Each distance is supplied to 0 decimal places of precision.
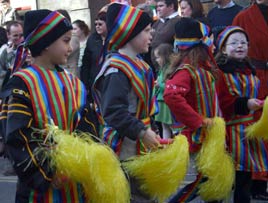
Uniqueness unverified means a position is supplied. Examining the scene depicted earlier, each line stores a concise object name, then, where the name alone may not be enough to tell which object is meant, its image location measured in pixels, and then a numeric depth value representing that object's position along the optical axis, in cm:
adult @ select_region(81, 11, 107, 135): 809
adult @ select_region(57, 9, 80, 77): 881
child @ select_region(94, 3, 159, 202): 394
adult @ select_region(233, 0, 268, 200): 668
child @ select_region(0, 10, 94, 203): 328
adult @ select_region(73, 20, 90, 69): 923
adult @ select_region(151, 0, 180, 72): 832
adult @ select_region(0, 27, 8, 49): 1005
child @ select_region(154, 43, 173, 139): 789
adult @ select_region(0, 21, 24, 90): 831
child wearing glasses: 504
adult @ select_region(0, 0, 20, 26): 1212
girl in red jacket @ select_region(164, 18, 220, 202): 480
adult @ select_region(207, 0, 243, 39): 821
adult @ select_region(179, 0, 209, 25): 836
